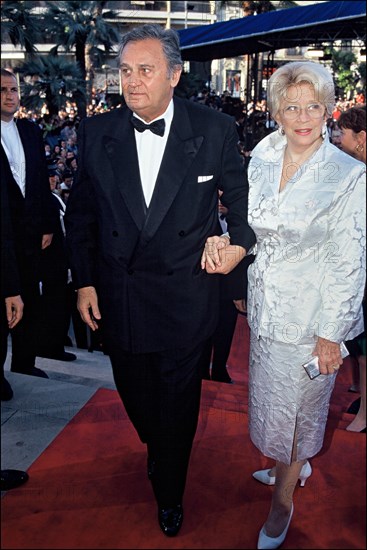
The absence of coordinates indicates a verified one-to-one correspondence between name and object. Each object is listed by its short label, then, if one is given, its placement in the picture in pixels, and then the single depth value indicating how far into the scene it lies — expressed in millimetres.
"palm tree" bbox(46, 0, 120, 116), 19547
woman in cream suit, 1739
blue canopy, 8338
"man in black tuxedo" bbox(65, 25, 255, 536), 1868
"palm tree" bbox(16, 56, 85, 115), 16891
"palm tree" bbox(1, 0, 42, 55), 15891
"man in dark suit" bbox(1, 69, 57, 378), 3057
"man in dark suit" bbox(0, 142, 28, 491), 1797
